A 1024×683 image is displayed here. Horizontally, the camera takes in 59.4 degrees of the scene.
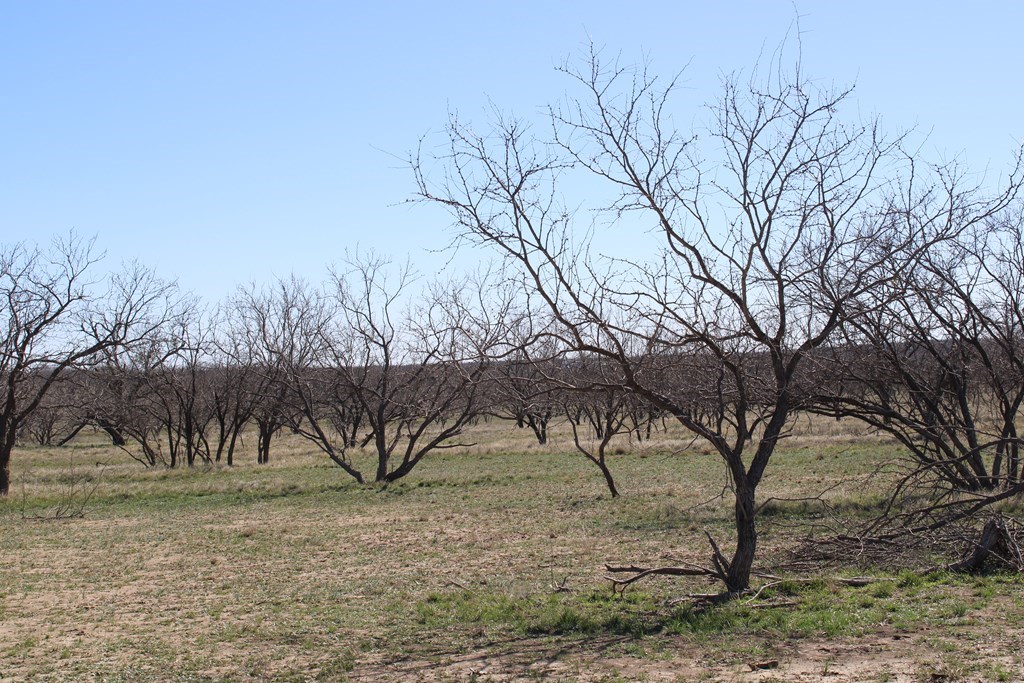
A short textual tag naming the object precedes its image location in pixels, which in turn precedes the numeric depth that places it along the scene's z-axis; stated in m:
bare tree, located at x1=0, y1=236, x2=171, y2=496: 21.31
